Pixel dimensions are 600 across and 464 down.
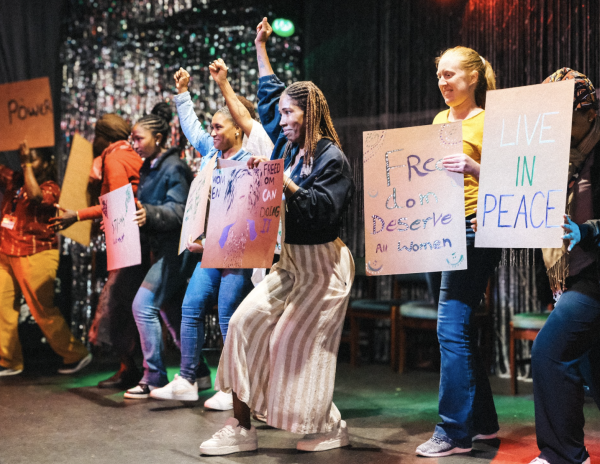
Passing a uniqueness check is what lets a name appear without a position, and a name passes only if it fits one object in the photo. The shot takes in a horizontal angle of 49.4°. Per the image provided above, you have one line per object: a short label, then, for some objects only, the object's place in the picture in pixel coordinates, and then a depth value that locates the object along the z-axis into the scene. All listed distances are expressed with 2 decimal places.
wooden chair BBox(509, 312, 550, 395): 3.68
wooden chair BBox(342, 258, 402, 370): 4.50
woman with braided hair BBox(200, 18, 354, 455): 2.36
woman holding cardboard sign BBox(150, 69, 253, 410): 3.17
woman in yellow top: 2.38
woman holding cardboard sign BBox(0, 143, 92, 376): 4.25
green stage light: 5.21
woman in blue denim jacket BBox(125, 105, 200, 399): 3.45
